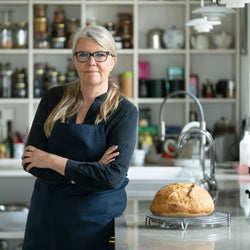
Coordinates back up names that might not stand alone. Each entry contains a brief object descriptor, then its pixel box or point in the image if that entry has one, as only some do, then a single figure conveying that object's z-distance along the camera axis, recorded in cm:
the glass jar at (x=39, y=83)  613
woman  246
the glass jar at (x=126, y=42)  614
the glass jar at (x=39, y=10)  612
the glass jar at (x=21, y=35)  610
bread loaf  228
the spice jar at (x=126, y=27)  616
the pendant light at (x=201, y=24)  429
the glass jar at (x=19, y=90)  610
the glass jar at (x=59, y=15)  613
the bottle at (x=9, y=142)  599
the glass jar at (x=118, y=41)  611
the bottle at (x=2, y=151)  593
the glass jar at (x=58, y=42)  612
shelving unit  628
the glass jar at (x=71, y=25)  613
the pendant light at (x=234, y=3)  268
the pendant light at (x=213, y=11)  334
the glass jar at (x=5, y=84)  610
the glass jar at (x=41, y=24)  611
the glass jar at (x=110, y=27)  609
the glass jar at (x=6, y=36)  609
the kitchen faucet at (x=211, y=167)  299
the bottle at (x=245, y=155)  405
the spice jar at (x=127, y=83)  613
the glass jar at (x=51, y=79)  615
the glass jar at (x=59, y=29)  611
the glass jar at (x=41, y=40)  611
